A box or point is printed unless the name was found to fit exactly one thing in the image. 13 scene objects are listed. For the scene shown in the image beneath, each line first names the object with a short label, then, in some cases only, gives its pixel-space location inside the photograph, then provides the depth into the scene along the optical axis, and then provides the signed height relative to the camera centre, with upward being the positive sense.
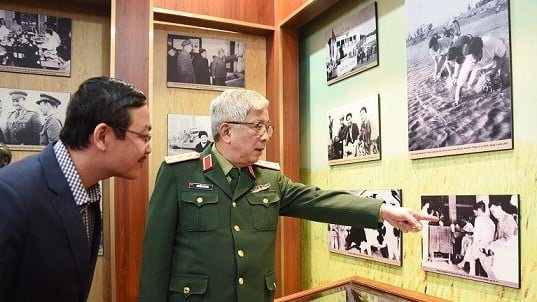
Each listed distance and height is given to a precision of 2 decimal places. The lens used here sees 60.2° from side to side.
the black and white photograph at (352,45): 2.33 +0.64
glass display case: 1.97 -0.58
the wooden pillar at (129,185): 2.43 -0.11
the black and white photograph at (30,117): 2.48 +0.26
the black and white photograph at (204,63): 2.85 +0.64
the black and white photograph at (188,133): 2.82 +0.19
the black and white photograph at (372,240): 2.15 -0.39
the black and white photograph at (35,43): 2.50 +0.67
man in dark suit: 1.05 -0.07
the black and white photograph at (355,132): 2.30 +0.16
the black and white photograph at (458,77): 1.64 +0.33
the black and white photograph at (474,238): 1.60 -0.28
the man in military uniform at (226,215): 1.72 -0.20
